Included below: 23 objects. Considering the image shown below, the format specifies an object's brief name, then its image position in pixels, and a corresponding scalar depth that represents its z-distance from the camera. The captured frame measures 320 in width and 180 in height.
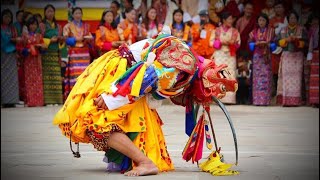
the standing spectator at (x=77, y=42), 14.25
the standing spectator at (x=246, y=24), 14.86
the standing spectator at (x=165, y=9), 15.17
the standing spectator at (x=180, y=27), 14.25
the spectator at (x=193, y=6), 15.15
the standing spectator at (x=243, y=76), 14.83
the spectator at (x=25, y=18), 14.37
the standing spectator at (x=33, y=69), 14.37
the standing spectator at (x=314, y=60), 13.88
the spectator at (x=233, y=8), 15.16
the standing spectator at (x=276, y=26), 14.29
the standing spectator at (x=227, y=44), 14.40
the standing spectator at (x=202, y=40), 14.38
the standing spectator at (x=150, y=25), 14.44
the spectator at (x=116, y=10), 14.71
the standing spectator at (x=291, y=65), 14.07
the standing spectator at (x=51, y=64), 14.55
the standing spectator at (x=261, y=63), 14.28
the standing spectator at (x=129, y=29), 14.21
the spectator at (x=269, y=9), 14.95
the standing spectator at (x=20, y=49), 14.30
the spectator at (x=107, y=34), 14.06
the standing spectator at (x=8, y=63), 14.15
